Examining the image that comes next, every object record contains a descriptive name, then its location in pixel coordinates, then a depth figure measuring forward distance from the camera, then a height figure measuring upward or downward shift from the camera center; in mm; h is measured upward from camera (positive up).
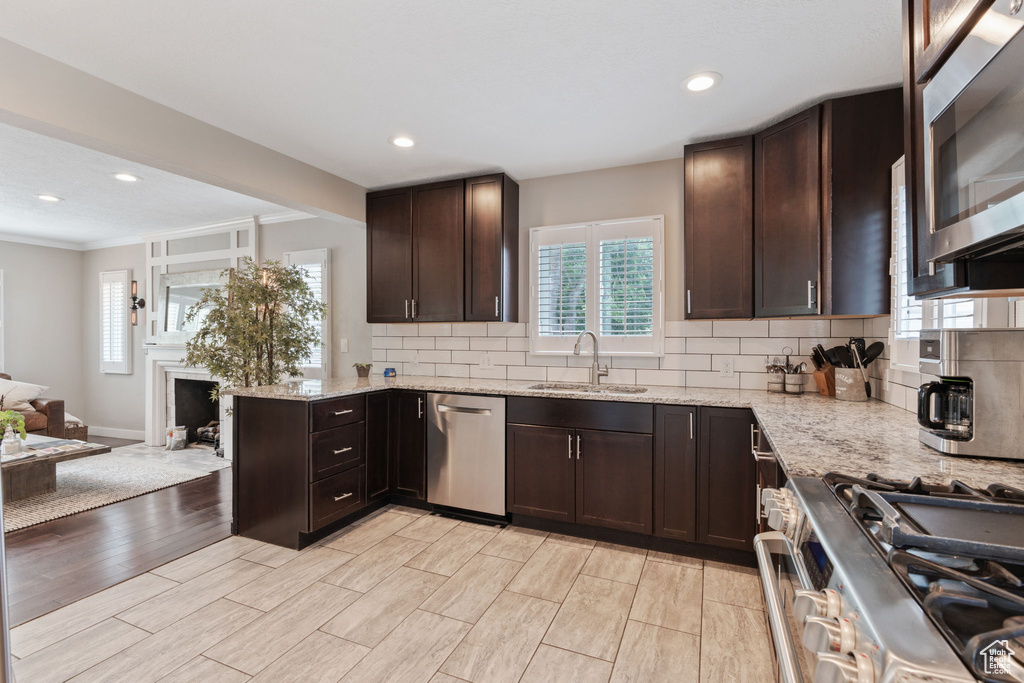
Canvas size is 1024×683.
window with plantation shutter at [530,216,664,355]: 3262 +399
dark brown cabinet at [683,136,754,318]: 2742 +672
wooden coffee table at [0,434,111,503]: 3484 -1025
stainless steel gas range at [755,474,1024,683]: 477 -325
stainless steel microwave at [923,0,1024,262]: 714 +348
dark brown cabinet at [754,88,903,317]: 2256 +682
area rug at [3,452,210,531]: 3380 -1238
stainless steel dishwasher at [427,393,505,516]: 3102 -763
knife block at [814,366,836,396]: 2625 -233
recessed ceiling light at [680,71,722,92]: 2189 +1240
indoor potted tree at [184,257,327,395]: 3730 +104
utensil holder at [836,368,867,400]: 2424 -238
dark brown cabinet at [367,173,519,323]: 3441 +689
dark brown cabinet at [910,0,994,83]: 826 +605
